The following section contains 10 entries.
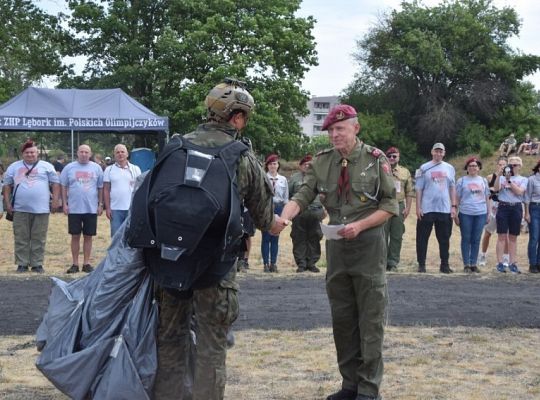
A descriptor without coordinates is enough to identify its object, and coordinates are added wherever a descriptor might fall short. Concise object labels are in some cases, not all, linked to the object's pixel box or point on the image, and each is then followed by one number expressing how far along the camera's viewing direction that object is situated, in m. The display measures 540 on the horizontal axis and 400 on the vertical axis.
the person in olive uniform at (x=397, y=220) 13.26
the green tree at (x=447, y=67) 51.06
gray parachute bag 4.86
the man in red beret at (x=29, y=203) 12.60
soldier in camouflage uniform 4.51
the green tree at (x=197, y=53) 40.69
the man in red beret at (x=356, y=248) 5.40
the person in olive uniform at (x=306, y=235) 13.48
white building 137.88
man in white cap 13.23
